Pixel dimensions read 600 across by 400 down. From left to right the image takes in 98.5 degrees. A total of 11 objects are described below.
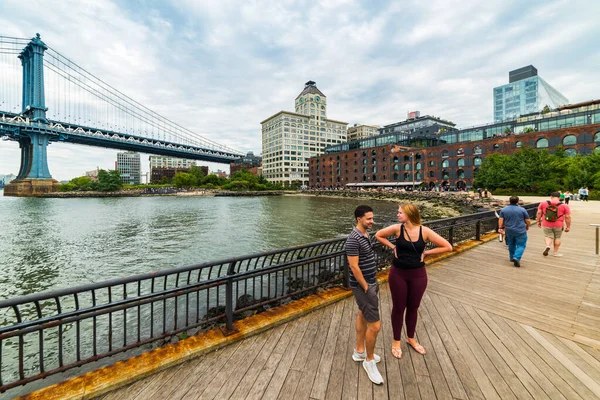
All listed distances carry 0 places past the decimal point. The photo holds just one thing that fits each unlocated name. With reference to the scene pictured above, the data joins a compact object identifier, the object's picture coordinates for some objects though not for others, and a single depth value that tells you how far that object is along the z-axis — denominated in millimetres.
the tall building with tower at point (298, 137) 127312
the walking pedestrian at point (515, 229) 7133
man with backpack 7645
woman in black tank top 3465
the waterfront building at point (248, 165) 157125
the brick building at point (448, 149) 53156
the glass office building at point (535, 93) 196125
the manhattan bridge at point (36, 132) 73625
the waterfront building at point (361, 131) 154625
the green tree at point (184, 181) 119438
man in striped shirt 3221
